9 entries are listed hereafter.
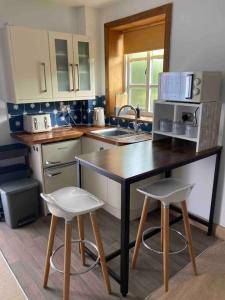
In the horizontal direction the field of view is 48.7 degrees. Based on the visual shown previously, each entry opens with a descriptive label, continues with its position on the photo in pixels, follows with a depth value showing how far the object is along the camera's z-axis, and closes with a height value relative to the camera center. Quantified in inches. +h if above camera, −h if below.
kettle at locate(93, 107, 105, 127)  124.9 -14.0
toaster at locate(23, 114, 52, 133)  108.2 -14.5
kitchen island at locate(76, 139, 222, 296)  59.2 -19.9
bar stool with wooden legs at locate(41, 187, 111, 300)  58.2 -28.2
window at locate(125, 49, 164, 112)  113.4 +5.6
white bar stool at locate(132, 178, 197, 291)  64.1 -28.4
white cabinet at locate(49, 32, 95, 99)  108.4 +10.5
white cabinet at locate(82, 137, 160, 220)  98.7 -41.2
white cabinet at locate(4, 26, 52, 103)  96.3 +9.7
